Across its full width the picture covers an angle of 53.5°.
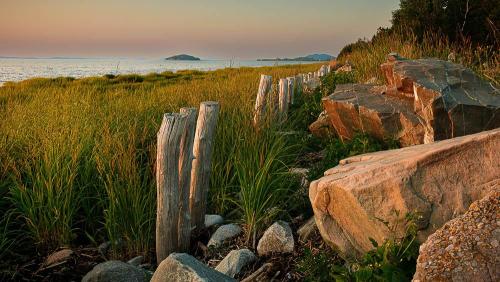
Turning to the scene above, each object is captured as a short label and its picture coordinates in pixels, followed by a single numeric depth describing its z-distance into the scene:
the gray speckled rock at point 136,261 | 5.26
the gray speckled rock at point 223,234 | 5.18
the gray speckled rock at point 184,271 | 3.61
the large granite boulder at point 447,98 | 5.64
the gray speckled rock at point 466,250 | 2.46
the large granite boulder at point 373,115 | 6.19
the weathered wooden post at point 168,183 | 4.71
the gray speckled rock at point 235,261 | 4.50
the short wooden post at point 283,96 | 9.44
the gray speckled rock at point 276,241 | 4.66
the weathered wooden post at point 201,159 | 5.47
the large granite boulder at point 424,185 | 3.29
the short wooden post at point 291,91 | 10.96
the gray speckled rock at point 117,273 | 4.55
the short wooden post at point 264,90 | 7.95
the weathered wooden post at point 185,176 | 4.89
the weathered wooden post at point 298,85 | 13.20
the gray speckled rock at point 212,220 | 5.68
